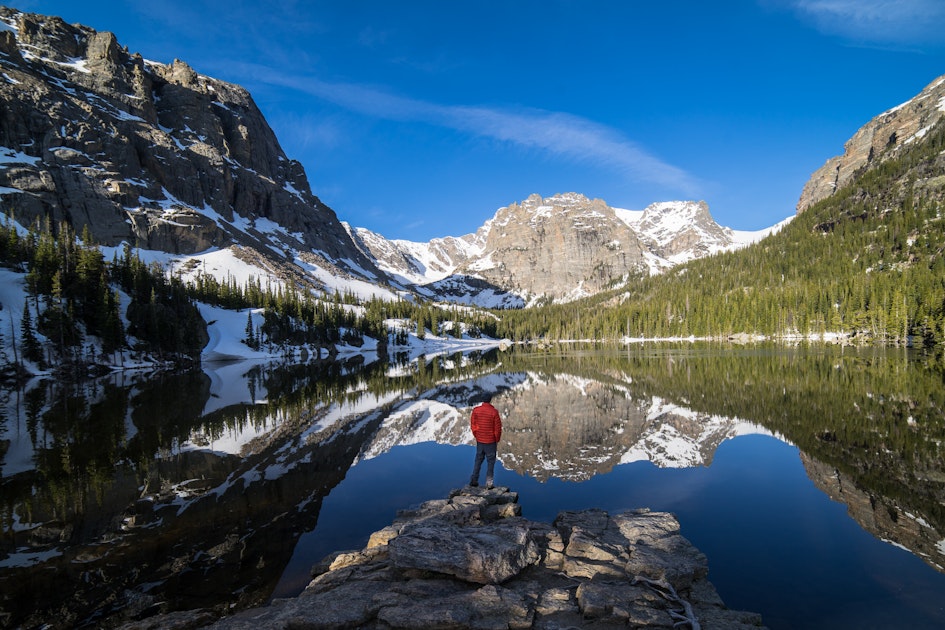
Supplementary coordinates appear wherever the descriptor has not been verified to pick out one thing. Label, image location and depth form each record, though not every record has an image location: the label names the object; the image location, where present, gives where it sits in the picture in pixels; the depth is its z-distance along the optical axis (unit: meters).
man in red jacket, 13.98
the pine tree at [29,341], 58.25
